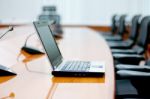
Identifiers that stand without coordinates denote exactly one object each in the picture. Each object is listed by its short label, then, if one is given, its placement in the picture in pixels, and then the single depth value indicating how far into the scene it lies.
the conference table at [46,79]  1.06
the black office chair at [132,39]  3.62
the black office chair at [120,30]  4.66
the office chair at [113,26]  5.55
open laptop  1.37
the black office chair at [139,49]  2.66
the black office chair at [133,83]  1.58
